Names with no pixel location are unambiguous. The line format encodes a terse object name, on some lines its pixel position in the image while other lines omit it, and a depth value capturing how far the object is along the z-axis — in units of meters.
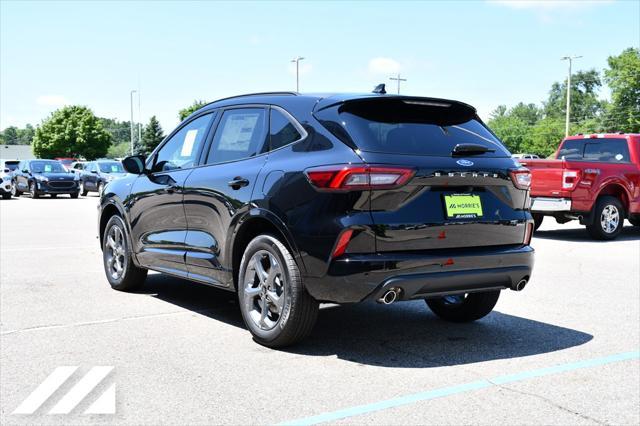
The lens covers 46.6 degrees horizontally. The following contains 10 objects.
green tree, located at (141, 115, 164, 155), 107.88
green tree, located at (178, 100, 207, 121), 111.60
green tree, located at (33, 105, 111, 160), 100.31
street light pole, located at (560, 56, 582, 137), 63.12
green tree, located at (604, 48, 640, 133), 84.31
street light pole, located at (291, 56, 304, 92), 62.62
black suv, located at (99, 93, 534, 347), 4.81
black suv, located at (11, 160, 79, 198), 31.81
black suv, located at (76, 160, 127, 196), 34.84
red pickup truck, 13.64
